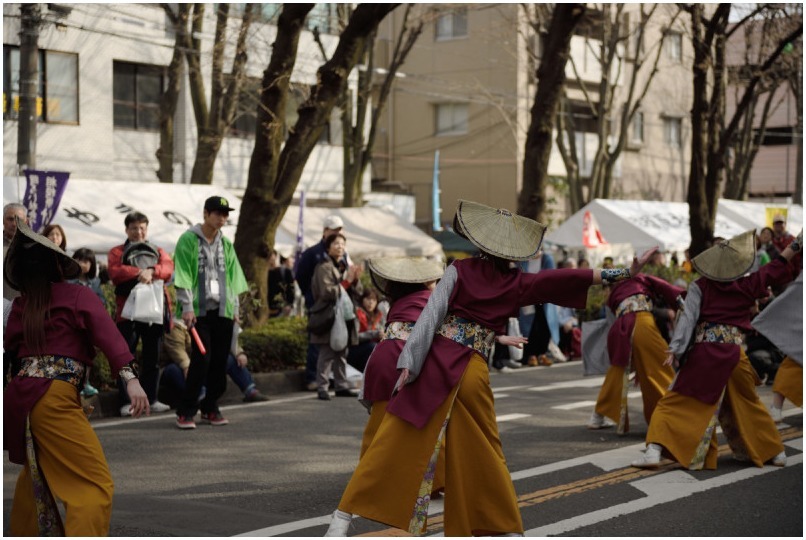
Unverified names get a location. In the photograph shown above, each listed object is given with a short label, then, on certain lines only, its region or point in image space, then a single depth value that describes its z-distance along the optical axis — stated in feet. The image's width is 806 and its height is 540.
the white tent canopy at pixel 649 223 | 88.33
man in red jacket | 36.29
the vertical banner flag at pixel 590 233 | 84.94
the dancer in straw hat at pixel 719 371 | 28.68
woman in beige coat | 40.83
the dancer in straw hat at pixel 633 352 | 33.53
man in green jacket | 33.04
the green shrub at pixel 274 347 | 44.42
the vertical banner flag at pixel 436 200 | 110.01
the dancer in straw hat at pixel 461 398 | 19.98
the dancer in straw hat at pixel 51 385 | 17.87
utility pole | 52.54
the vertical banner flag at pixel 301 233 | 71.81
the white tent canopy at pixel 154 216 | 62.08
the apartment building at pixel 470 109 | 123.85
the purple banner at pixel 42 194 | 48.85
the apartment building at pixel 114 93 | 88.02
